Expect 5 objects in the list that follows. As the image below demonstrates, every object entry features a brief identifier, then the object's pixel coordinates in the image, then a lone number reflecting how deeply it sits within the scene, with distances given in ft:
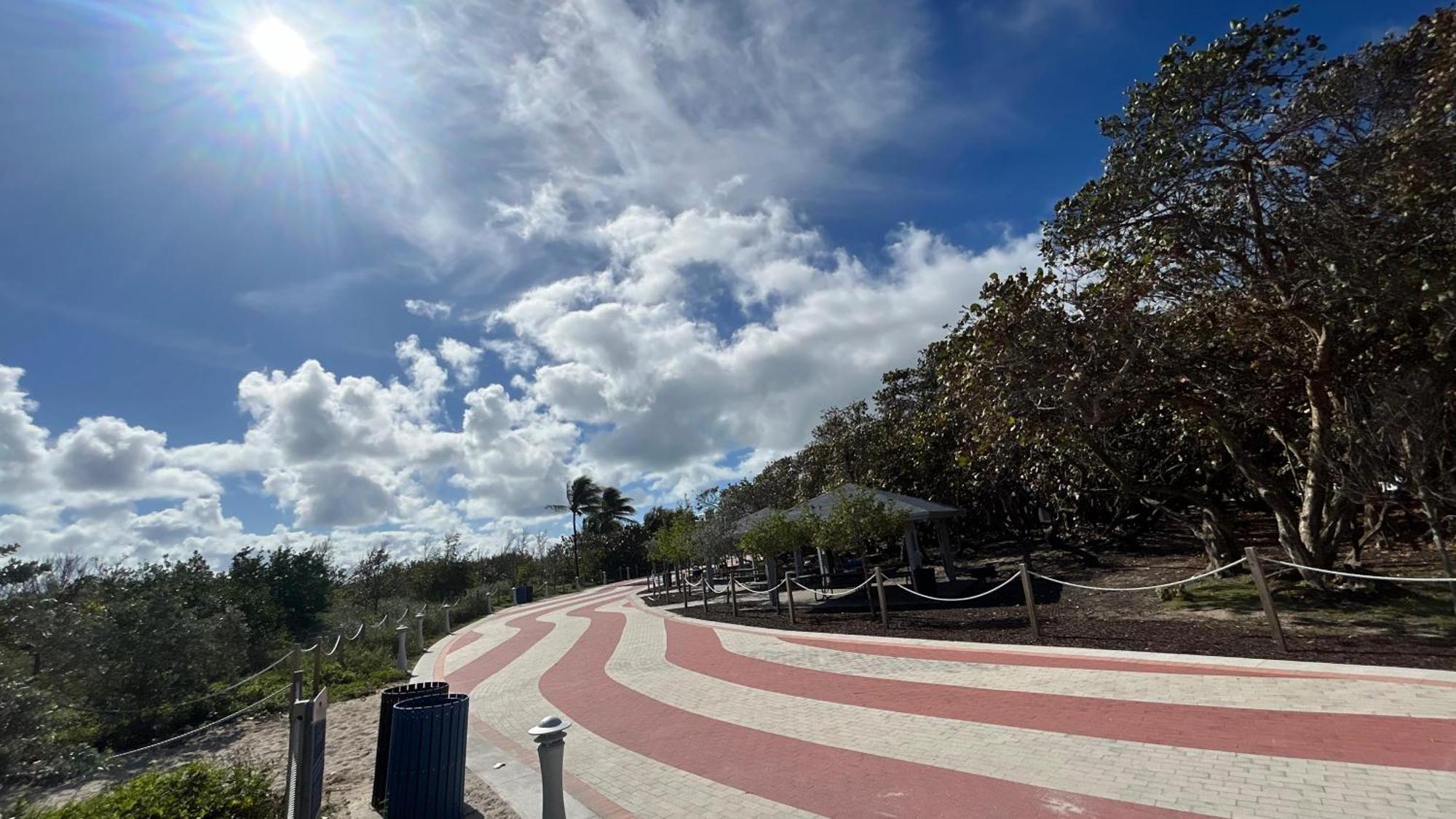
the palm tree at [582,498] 184.44
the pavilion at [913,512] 58.95
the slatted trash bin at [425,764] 16.37
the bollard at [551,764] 15.17
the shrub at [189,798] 14.44
